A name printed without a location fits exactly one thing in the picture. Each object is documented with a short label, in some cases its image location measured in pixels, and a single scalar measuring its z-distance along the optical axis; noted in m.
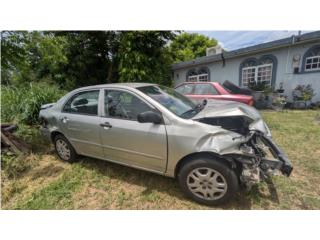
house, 8.16
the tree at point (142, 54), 9.80
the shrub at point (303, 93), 8.11
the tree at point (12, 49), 3.32
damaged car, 2.06
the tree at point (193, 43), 23.48
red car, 5.01
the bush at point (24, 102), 5.14
